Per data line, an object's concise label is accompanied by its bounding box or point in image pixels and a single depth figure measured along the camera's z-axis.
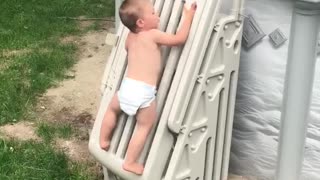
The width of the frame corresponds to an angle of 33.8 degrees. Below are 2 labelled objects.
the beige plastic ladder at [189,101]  2.73
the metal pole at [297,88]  2.73
